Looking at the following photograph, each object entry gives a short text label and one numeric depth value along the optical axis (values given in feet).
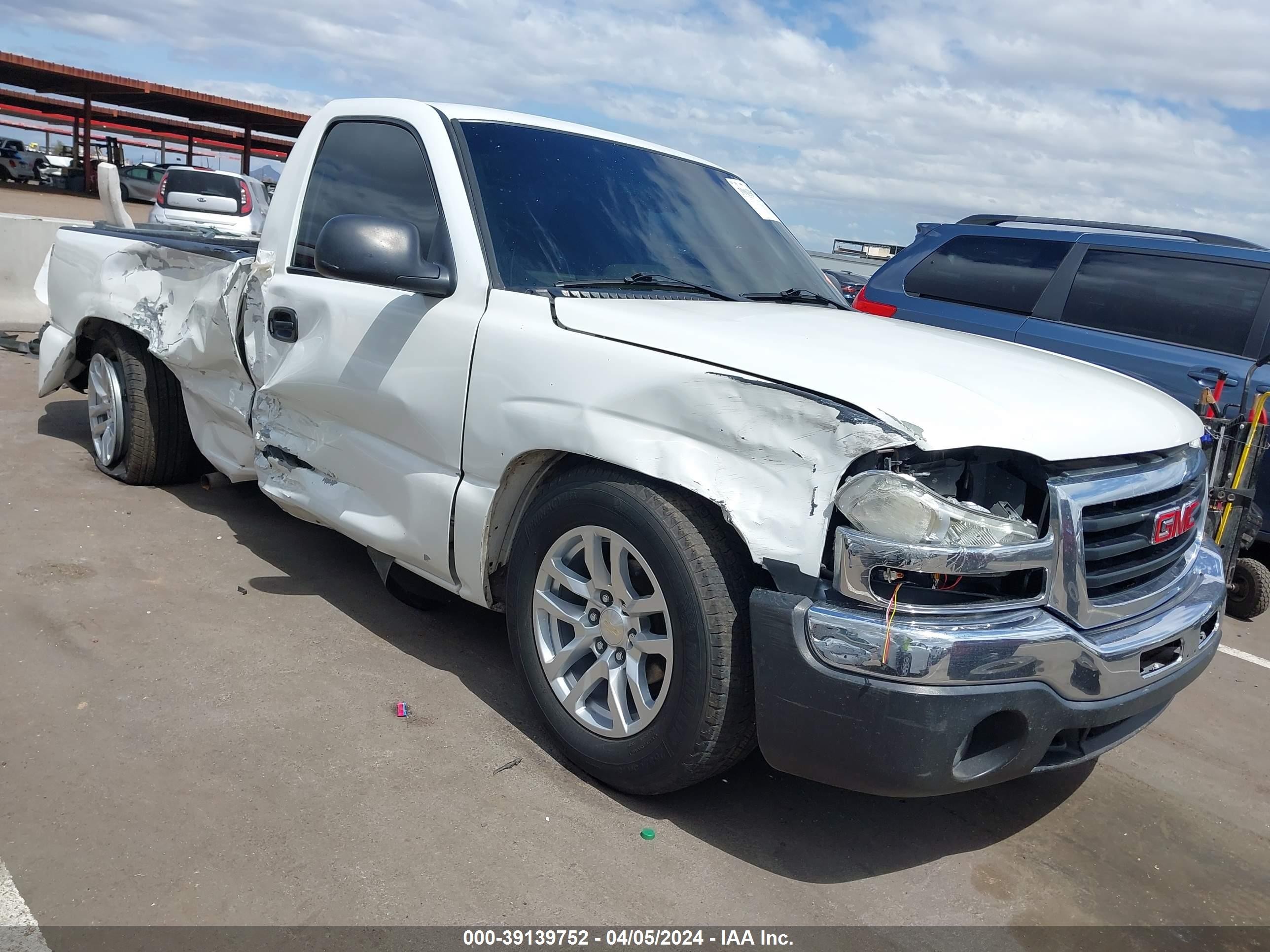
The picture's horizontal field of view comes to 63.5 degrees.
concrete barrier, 33.76
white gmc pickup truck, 7.86
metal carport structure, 94.17
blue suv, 18.99
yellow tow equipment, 15.16
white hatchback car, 47.88
